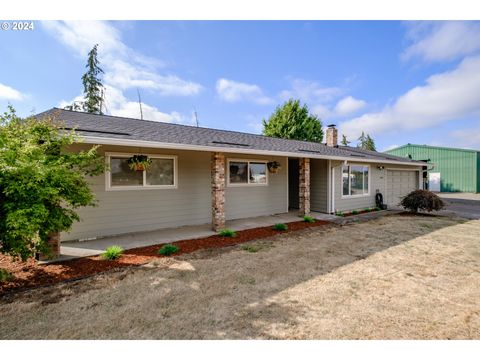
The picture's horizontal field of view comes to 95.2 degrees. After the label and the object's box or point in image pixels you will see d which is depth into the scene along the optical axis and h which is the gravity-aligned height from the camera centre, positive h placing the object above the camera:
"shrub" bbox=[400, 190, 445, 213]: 9.91 -0.86
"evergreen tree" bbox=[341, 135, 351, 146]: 46.91 +9.07
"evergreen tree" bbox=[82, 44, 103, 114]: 27.17 +12.43
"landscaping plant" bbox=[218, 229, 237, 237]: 6.40 -1.45
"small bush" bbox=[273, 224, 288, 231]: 7.22 -1.44
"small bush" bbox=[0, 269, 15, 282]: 2.95 -1.24
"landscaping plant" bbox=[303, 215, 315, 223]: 8.32 -1.36
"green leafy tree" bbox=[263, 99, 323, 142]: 28.94 +8.20
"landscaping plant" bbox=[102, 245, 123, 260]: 4.66 -1.49
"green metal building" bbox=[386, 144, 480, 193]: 21.98 +1.64
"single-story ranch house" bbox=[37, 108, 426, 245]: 6.08 +0.20
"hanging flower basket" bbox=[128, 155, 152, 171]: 5.91 +0.59
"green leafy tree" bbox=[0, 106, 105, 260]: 3.16 +0.02
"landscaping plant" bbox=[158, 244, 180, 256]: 4.97 -1.51
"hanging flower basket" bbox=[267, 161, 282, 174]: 9.00 +0.71
